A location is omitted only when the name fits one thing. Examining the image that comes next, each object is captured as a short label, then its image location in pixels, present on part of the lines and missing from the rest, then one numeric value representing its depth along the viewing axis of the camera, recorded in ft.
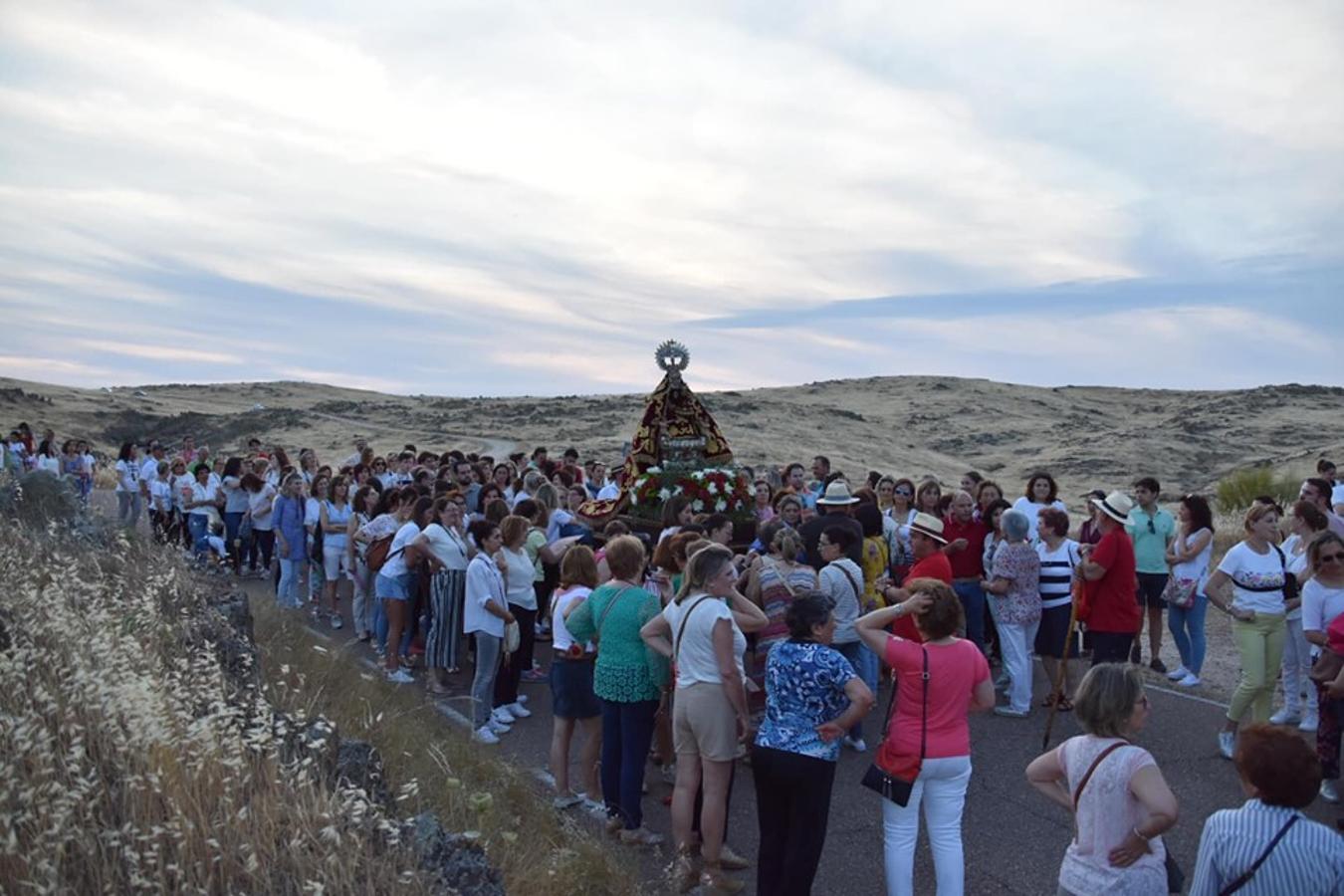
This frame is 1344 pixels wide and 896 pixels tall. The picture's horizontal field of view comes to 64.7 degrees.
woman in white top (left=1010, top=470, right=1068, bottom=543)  35.65
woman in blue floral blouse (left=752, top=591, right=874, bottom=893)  16.87
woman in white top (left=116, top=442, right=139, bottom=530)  62.85
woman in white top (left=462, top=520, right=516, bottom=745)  27.73
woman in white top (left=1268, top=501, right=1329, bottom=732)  27.02
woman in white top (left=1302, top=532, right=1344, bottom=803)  22.38
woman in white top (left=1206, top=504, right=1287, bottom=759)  25.17
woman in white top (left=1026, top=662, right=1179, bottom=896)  13.41
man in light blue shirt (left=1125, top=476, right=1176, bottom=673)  34.45
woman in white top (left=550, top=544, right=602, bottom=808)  22.86
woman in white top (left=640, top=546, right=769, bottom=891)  19.11
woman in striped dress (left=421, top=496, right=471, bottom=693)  31.68
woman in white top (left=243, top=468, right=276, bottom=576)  48.01
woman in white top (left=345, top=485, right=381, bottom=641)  39.14
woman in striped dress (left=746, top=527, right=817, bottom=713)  24.43
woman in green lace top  21.18
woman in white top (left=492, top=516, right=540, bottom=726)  29.73
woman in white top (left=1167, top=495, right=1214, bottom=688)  31.83
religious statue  43.91
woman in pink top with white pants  16.85
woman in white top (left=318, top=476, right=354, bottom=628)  41.96
